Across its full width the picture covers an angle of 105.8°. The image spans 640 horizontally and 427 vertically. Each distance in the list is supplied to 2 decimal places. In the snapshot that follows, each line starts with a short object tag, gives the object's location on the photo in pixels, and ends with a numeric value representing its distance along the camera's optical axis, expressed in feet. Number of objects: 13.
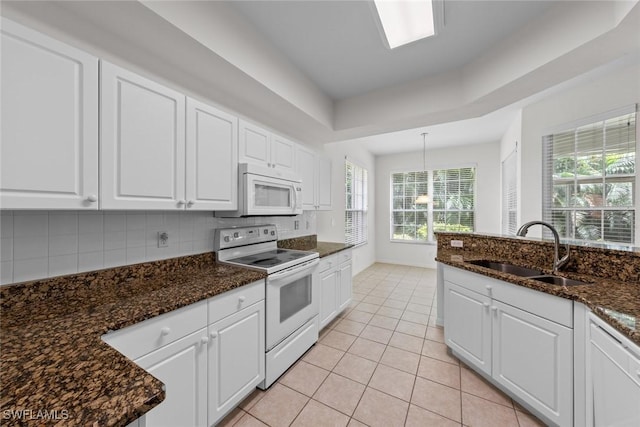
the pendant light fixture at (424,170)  16.37
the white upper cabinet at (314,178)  9.09
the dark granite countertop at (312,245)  9.23
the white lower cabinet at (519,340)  4.49
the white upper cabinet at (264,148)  6.71
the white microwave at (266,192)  6.46
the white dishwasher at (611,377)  3.15
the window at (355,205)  15.28
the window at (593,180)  7.55
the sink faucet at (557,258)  5.73
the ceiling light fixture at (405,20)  4.97
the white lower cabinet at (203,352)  3.73
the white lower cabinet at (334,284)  8.53
